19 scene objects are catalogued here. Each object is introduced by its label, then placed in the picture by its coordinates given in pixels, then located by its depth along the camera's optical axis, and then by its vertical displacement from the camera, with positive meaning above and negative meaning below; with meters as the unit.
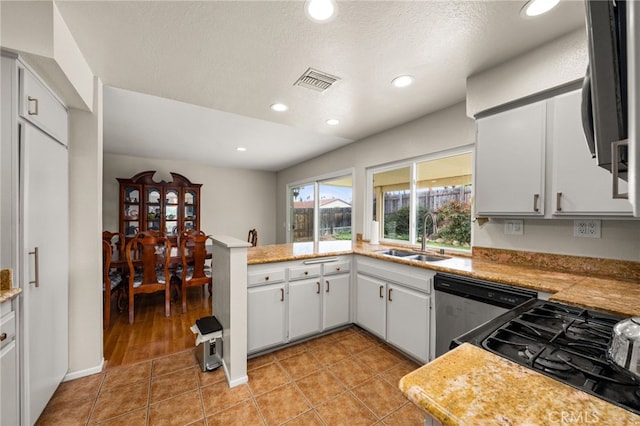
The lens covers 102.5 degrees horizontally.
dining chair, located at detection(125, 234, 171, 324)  2.94 -0.71
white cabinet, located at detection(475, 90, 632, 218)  1.53 +0.31
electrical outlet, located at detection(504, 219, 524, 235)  2.04 -0.12
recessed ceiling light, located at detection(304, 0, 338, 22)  1.33 +1.09
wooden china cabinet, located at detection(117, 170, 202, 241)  4.63 +0.17
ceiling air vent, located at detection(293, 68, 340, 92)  2.00 +1.09
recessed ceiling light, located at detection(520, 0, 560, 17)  1.33 +1.09
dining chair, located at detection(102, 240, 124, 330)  2.79 -0.78
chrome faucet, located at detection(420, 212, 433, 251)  2.71 -0.25
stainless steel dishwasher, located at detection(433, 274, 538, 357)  1.54 -0.59
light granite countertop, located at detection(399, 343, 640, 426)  0.47 -0.38
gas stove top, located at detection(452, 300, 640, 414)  0.57 -0.39
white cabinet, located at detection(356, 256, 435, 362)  2.05 -0.81
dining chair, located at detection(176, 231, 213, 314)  3.22 -0.64
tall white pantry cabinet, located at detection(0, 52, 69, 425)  1.30 -0.05
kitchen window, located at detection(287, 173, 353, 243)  4.39 +0.08
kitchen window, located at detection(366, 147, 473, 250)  2.59 +0.16
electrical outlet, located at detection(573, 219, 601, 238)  1.69 -0.10
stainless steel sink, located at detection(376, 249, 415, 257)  2.73 -0.43
